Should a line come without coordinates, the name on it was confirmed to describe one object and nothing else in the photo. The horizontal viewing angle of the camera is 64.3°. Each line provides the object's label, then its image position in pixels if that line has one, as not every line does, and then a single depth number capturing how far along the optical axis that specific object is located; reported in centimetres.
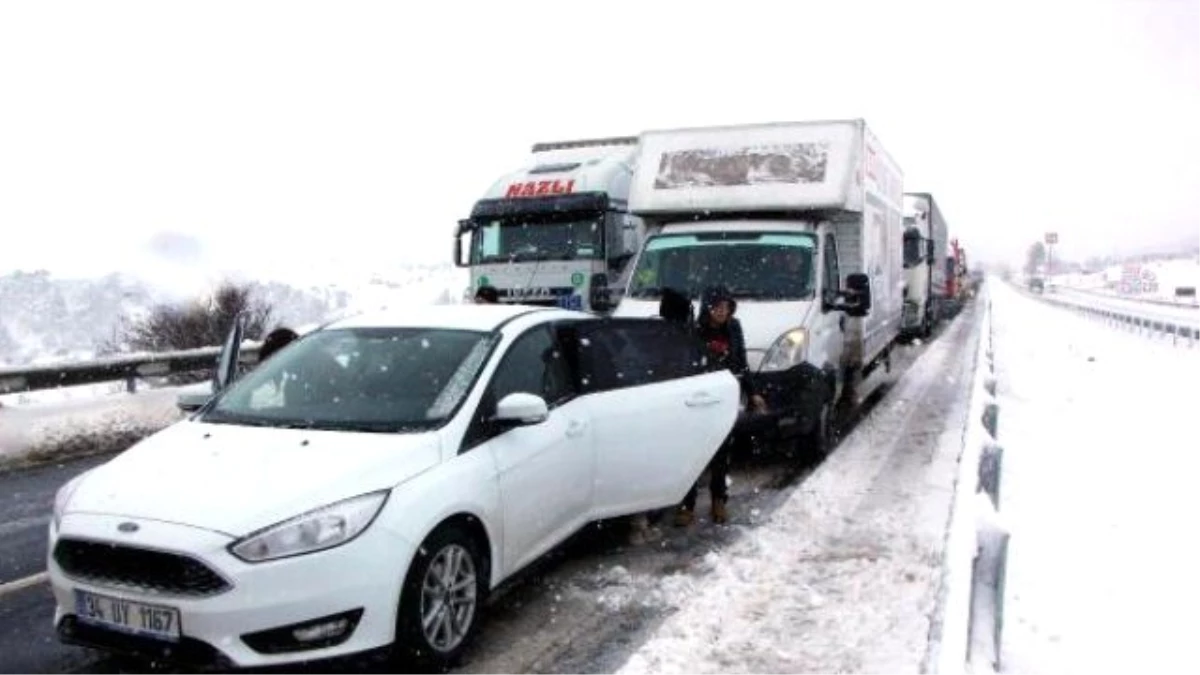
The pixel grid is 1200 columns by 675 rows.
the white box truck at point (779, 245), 875
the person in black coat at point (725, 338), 757
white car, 383
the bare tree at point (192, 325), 2866
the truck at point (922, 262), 2338
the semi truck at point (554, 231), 1549
